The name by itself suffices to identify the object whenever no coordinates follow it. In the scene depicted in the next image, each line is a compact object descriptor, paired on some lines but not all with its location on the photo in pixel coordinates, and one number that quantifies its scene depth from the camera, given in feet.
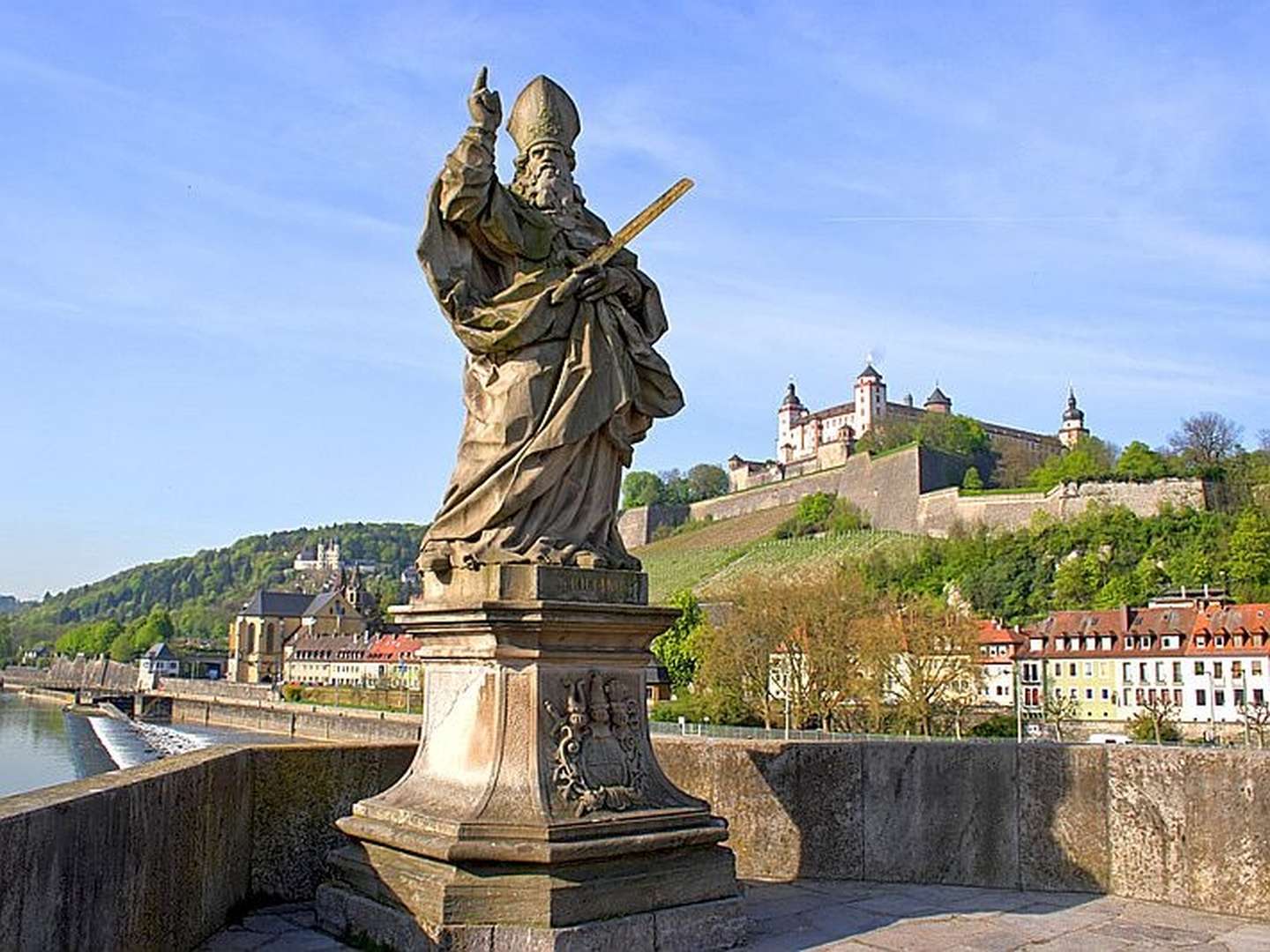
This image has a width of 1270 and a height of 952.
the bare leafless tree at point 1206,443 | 322.75
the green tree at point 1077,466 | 312.50
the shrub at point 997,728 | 168.25
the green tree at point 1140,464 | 301.43
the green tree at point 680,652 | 192.44
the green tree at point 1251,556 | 236.43
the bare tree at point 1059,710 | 175.62
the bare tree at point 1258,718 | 140.15
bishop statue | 16.92
